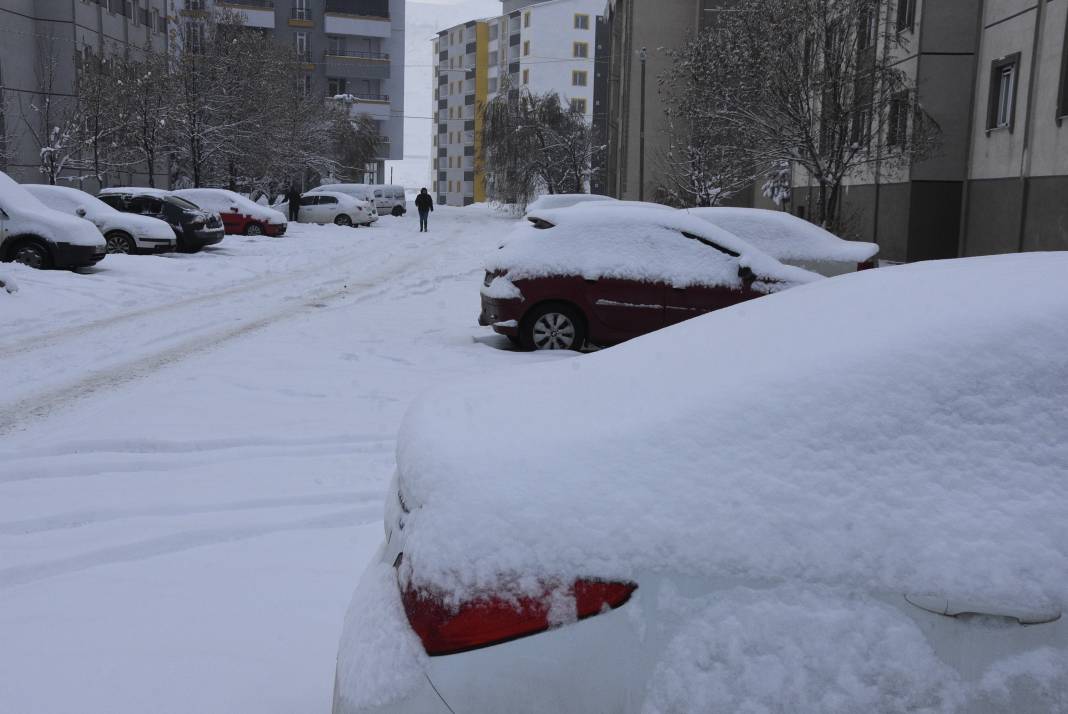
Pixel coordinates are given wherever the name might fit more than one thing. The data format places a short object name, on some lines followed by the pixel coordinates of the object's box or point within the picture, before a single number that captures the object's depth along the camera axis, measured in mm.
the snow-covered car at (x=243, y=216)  30406
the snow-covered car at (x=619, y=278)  10680
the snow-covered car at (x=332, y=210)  40625
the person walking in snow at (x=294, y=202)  40156
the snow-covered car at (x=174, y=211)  23000
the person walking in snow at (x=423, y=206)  39844
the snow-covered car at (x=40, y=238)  16594
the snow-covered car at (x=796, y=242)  12961
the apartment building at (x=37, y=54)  40406
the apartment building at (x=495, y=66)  109062
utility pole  35441
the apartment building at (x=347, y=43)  85938
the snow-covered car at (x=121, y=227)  20516
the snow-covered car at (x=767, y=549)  2117
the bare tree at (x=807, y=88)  20062
